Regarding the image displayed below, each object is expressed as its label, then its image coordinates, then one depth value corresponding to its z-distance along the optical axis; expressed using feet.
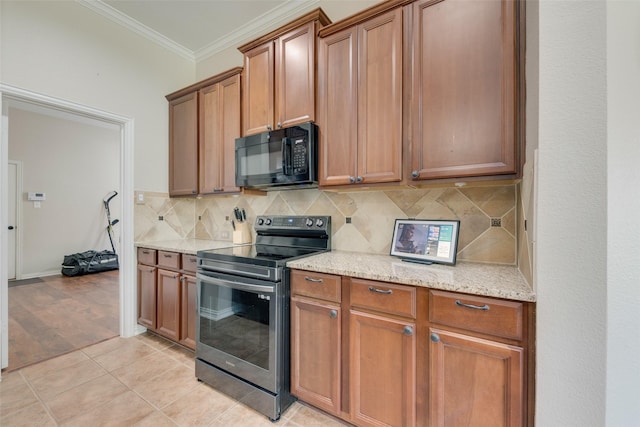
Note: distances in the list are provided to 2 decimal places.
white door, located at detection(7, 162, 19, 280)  14.70
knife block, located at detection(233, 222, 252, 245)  8.37
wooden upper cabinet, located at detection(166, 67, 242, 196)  7.88
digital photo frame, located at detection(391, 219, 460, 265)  4.98
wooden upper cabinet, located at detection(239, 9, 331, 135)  6.22
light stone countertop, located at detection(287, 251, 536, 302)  3.53
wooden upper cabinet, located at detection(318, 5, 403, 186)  5.20
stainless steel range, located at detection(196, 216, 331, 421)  5.16
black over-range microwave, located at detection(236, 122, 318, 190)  6.06
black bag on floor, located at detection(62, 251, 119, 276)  15.90
